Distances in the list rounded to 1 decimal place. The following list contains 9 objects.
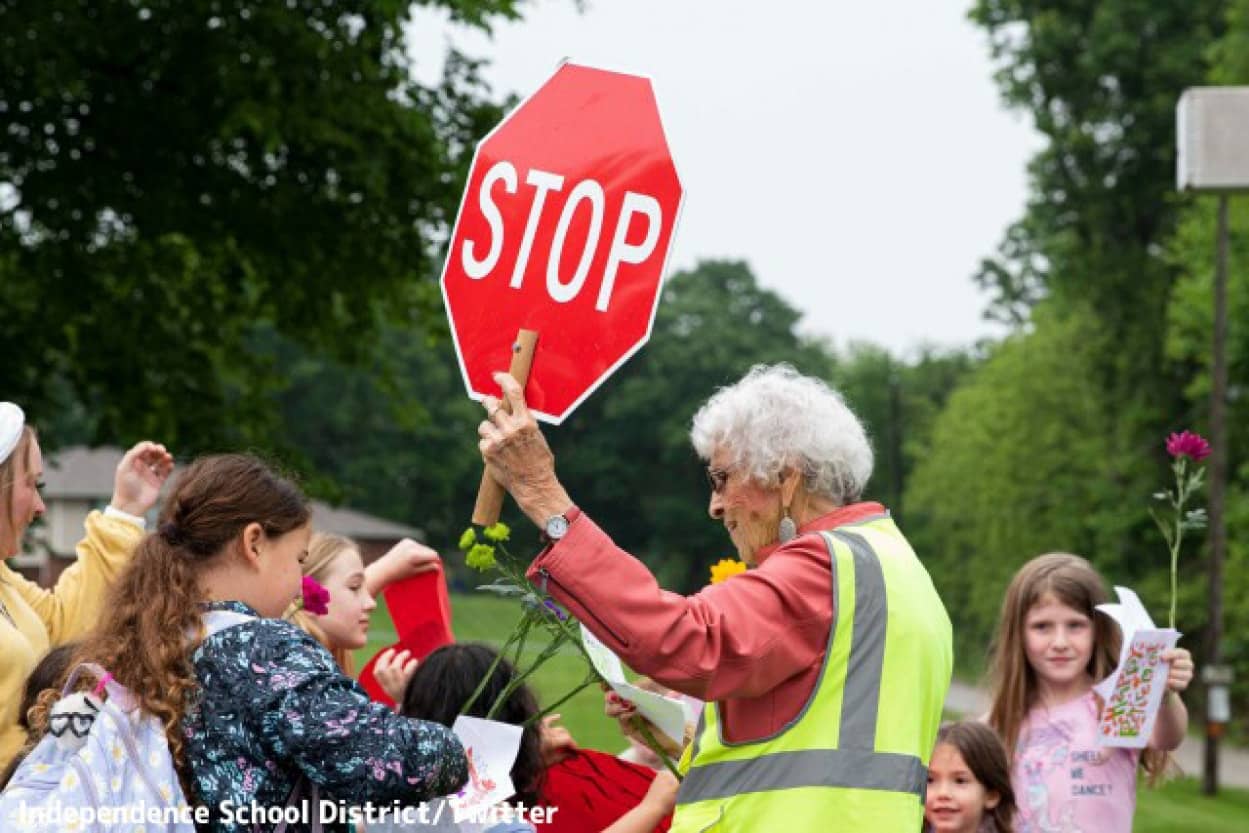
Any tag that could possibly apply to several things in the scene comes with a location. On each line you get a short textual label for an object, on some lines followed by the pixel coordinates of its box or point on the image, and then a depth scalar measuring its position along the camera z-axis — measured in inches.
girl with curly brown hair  122.0
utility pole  297.7
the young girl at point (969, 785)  188.9
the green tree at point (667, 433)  2775.6
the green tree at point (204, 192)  570.3
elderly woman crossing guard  122.4
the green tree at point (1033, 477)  1491.1
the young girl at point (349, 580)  195.9
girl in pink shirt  194.4
